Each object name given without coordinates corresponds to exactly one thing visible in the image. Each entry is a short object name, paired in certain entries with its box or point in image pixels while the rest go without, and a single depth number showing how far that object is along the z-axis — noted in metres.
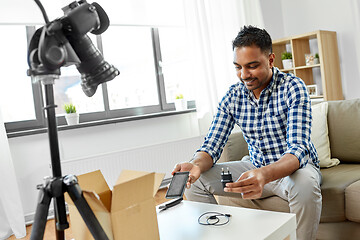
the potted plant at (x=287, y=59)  3.94
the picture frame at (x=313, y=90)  3.86
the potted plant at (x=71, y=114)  2.99
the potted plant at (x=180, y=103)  3.64
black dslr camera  0.84
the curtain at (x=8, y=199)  2.59
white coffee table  1.07
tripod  0.85
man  1.41
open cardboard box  0.92
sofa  1.59
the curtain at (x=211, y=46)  3.48
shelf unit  3.68
